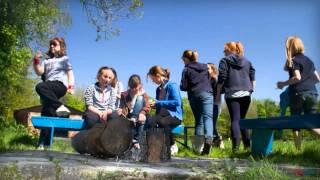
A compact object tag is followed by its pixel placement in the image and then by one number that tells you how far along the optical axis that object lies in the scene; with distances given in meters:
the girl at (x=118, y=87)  4.03
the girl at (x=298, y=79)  3.65
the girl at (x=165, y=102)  3.83
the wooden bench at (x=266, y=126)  3.01
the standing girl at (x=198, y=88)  4.23
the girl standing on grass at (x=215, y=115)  4.85
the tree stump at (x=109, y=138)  2.84
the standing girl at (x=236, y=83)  4.00
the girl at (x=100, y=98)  3.64
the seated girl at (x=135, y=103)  3.88
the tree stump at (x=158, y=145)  2.82
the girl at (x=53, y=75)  4.01
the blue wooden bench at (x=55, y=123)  4.11
